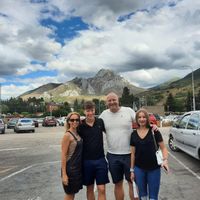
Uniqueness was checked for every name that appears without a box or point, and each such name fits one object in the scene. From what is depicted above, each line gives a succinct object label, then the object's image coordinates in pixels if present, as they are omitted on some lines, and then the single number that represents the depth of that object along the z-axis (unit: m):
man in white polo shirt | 3.47
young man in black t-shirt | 3.31
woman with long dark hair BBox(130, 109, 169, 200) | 3.18
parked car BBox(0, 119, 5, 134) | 21.57
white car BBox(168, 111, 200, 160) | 6.52
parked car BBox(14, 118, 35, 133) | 22.35
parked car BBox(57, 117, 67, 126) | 37.66
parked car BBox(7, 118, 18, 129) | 30.90
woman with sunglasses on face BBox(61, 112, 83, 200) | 3.16
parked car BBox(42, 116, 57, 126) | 34.46
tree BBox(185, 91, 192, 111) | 94.97
